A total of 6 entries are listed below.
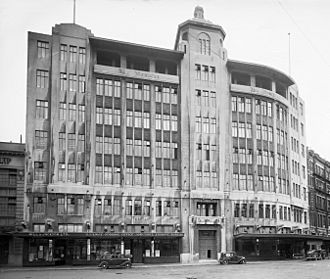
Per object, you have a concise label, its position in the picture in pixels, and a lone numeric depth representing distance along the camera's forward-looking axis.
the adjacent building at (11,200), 60.91
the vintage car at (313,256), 69.50
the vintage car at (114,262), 53.50
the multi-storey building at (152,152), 63.94
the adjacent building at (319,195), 95.25
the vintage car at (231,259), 61.97
